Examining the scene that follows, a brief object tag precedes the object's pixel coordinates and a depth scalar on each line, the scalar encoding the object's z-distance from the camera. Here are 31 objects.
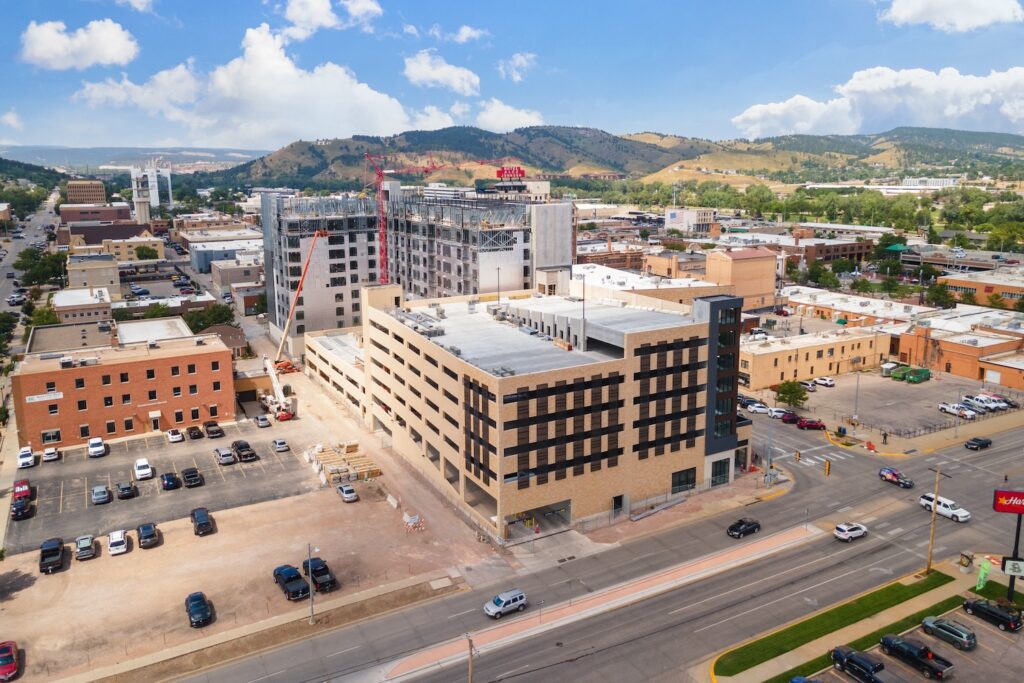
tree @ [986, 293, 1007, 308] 146.00
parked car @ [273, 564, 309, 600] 53.50
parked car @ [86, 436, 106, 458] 81.06
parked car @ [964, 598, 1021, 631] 49.62
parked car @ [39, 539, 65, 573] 57.47
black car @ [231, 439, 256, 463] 79.81
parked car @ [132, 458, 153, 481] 75.12
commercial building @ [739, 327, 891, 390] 105.44
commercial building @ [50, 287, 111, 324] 131.38
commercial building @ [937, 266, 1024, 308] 148.88
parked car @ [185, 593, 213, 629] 50.38
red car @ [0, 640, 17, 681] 45.19
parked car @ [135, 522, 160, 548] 61.34
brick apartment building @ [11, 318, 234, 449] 82.31
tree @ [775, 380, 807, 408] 92.69
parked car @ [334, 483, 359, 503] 69.69
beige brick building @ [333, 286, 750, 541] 60.56
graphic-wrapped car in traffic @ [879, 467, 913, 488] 71.94
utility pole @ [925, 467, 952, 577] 55.80
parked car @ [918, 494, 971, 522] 65.12
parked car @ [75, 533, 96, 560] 59.34
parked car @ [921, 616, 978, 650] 47.66
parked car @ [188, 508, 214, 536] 63.38
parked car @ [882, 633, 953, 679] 44.88
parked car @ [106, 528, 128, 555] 60.16
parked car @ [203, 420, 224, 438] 86.80
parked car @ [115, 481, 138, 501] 70.56
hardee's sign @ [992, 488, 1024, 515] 51.59
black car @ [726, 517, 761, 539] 62.31
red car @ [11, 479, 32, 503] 69.38
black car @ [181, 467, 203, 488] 73.25
